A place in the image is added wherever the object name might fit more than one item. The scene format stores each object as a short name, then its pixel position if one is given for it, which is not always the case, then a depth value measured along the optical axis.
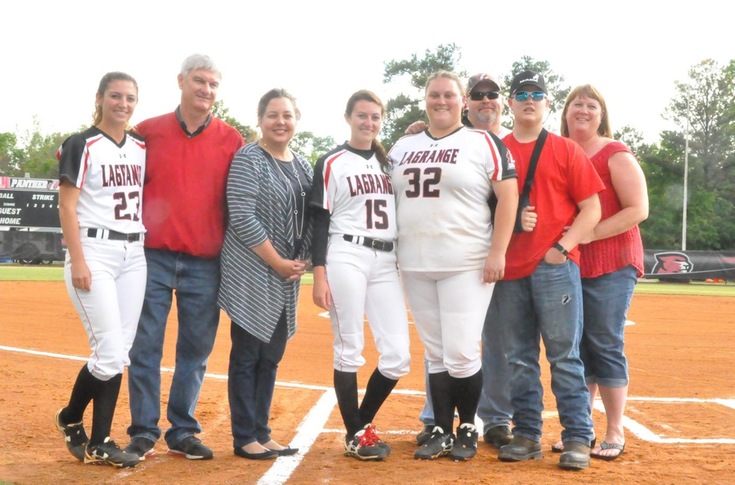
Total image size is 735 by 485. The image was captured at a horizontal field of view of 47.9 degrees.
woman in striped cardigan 4.31
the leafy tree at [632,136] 56.41
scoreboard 30.12
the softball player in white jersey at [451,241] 4.23
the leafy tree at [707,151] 47.94
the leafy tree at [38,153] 69.19
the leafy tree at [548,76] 54.18
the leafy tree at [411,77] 47.28
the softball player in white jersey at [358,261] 4.28
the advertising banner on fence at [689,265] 27.22
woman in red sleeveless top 4.50
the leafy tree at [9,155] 71.41
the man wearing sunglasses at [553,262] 4.30
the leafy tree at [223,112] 60.97
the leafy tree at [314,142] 87.86
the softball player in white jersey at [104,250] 4.07
